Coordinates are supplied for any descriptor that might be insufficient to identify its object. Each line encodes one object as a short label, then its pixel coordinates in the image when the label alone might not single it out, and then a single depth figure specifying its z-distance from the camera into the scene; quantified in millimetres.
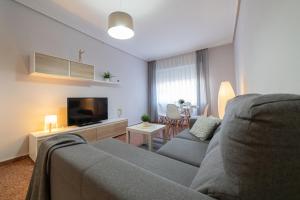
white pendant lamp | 1823
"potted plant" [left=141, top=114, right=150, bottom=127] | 2688
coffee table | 2295
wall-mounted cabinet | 2322
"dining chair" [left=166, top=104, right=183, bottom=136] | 3932
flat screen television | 2842
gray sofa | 381
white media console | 2215
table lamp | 2430
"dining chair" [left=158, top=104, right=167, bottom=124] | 5107
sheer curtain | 4730
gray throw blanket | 917
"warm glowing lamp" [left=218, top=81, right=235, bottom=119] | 2418
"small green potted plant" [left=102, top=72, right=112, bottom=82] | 3707
